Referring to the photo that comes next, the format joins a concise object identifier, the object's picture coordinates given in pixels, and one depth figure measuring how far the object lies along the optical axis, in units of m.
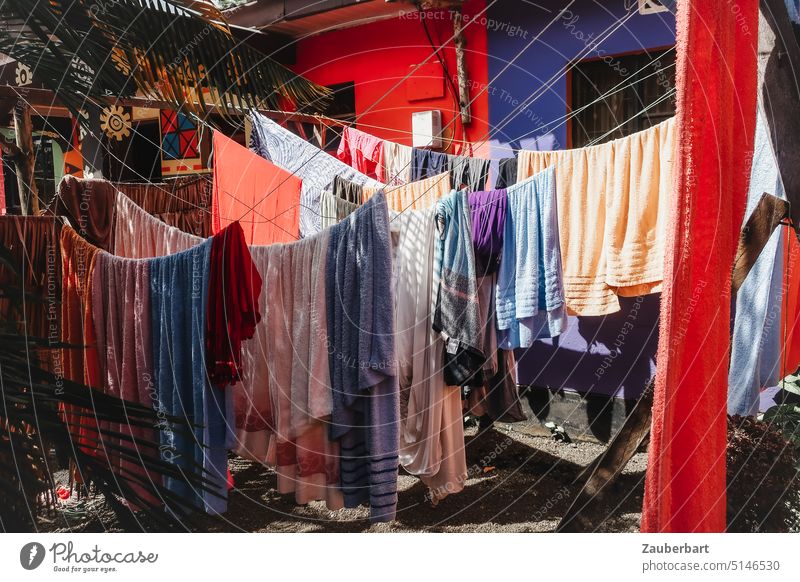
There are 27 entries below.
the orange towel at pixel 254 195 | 3.07
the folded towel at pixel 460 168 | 3.35
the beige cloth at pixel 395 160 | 3.70
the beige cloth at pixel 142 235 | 2.89
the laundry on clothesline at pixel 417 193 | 3.30
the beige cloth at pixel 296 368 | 2.33
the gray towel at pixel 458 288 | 2.80
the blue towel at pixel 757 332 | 2.32
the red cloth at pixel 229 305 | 2.16
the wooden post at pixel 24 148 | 2.67
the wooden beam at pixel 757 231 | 2.03
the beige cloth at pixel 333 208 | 3.09
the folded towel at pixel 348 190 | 3.34
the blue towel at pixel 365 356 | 2.22
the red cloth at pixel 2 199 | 2.80
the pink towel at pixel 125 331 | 2.37
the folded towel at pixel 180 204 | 3.96
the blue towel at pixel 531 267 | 2.74
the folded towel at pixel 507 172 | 3.18
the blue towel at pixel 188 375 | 2.26
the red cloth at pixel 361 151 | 3.80
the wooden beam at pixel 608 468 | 2.32
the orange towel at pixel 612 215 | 2.67
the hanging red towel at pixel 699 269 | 1.63
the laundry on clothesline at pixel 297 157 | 3.44
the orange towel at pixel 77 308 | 2.46
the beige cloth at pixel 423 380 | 2.94
